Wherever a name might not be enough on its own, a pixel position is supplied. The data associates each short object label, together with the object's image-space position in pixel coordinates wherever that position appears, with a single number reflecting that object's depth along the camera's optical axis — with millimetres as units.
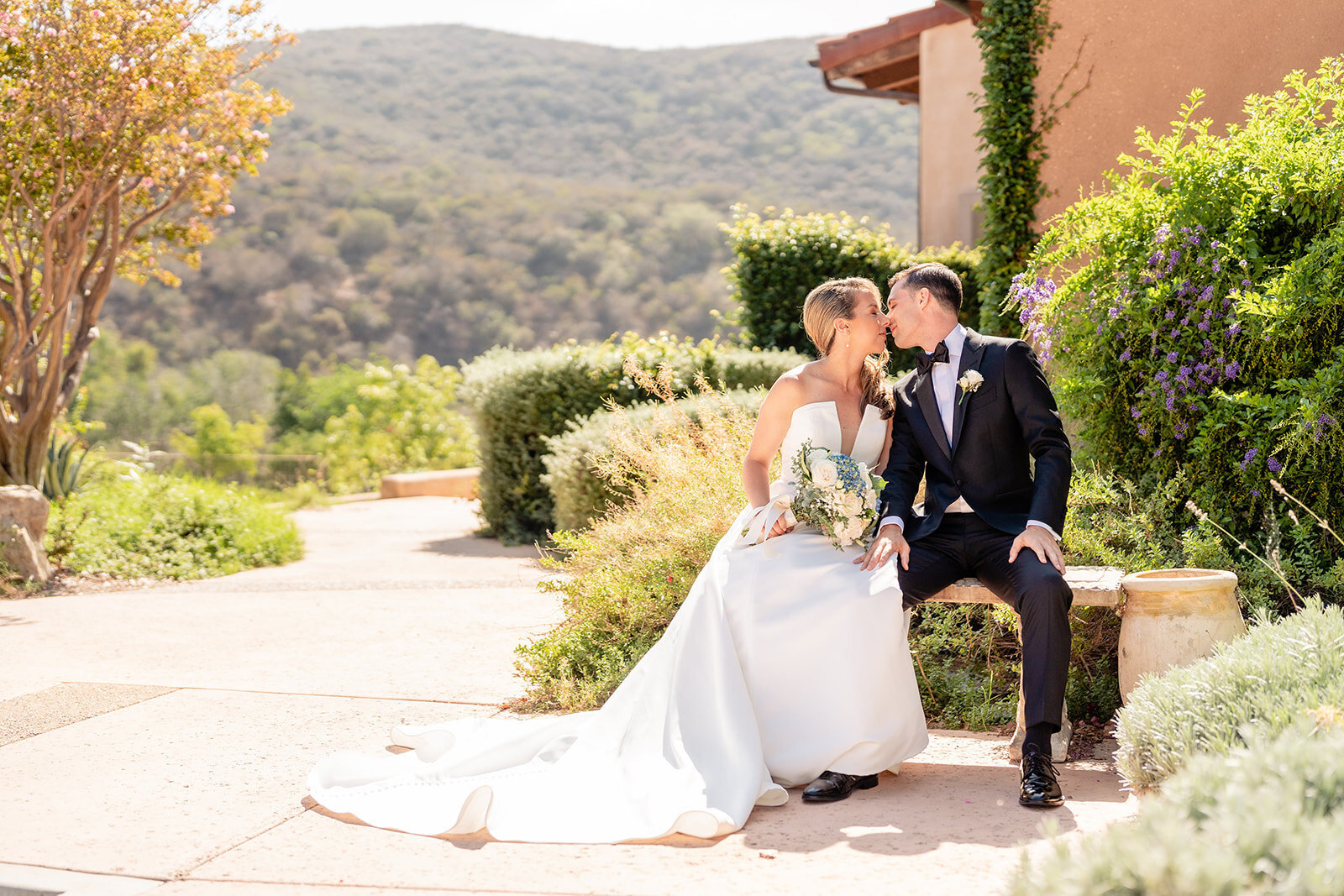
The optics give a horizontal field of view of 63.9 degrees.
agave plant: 8873
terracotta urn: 3553
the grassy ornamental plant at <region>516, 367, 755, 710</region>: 4836
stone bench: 3686
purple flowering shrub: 4465
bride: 3293
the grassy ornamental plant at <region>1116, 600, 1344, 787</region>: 2617
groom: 3607
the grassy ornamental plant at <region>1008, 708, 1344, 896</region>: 1635
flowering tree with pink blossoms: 7594
